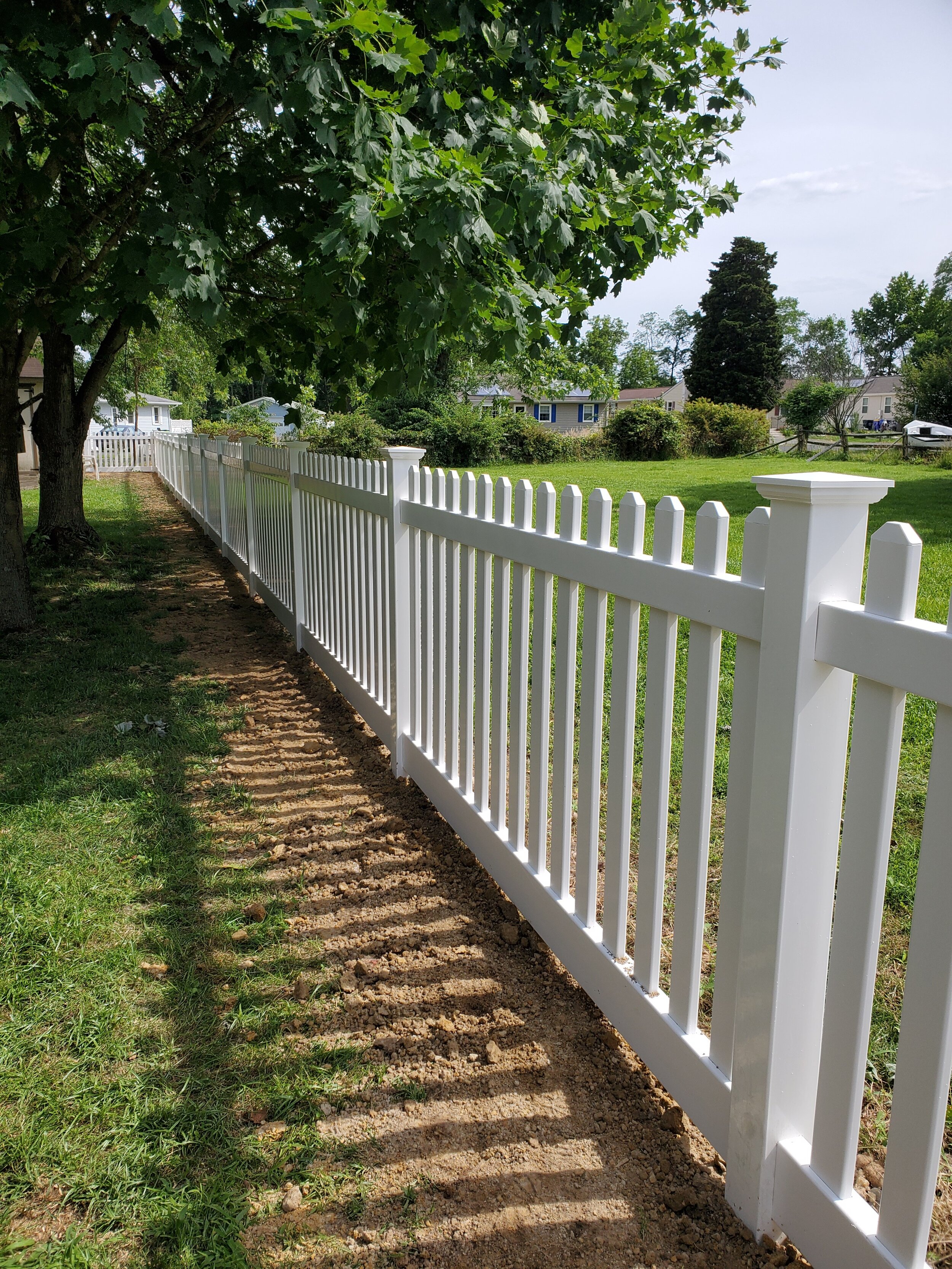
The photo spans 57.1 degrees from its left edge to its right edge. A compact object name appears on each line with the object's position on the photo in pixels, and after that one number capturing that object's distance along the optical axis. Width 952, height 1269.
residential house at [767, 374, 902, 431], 82.38
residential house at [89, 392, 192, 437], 50.50
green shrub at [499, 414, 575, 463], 33.16
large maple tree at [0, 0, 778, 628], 3.77
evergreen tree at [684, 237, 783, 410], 53.16
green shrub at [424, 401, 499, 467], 32.28
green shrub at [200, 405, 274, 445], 30.39
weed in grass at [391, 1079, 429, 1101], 2.37
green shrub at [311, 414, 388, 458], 28.45
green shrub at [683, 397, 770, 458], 32.25
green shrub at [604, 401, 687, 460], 31.14
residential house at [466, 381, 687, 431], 65.06
